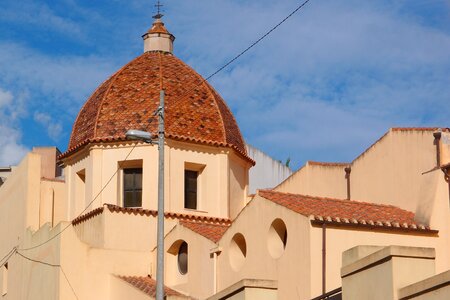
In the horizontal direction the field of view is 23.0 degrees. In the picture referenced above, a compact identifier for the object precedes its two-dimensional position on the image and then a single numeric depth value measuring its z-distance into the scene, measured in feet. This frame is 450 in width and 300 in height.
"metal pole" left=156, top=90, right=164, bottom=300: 68.54
